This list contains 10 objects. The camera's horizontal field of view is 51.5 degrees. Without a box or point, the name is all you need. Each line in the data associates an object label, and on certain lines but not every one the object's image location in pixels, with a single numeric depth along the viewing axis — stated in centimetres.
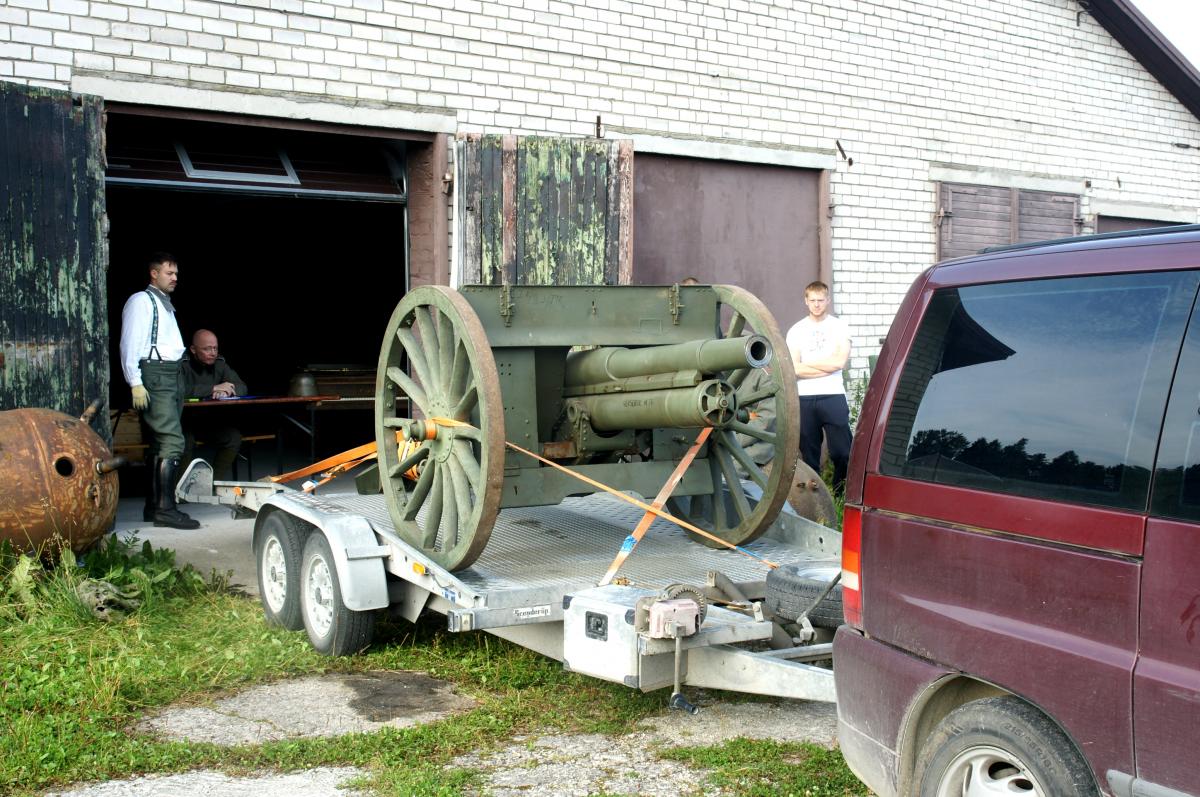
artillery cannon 543
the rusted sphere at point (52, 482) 654
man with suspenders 848
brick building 871
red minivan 269
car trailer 445
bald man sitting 1008
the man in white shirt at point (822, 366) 897
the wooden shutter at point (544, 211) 941
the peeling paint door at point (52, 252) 782
